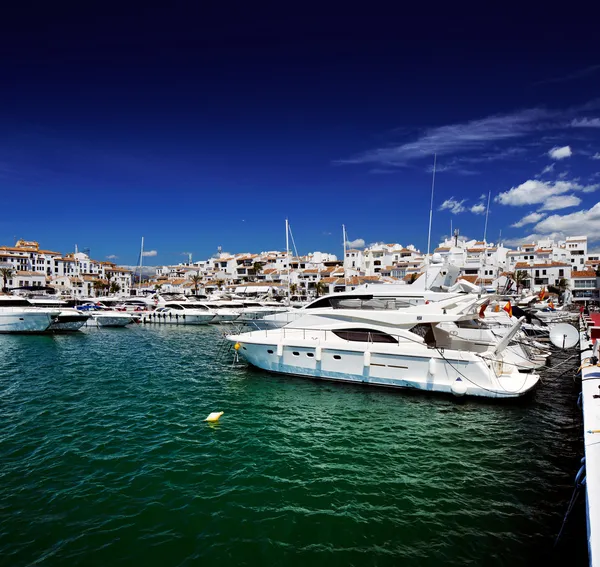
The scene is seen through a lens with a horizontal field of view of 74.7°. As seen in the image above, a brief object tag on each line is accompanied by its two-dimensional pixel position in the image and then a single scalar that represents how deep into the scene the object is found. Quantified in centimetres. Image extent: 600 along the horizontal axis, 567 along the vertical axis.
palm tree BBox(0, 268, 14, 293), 8829
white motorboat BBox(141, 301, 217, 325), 5191
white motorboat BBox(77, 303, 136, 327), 4669
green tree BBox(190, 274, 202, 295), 9994
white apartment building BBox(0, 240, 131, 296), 10025
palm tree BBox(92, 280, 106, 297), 11200
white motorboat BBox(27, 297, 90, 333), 3791
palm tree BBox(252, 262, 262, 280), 11056
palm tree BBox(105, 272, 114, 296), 12096
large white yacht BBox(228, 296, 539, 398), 1619
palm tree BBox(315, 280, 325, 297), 8808
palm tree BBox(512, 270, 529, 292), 8512
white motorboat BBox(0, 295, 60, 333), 3638
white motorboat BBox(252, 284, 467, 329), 2072
